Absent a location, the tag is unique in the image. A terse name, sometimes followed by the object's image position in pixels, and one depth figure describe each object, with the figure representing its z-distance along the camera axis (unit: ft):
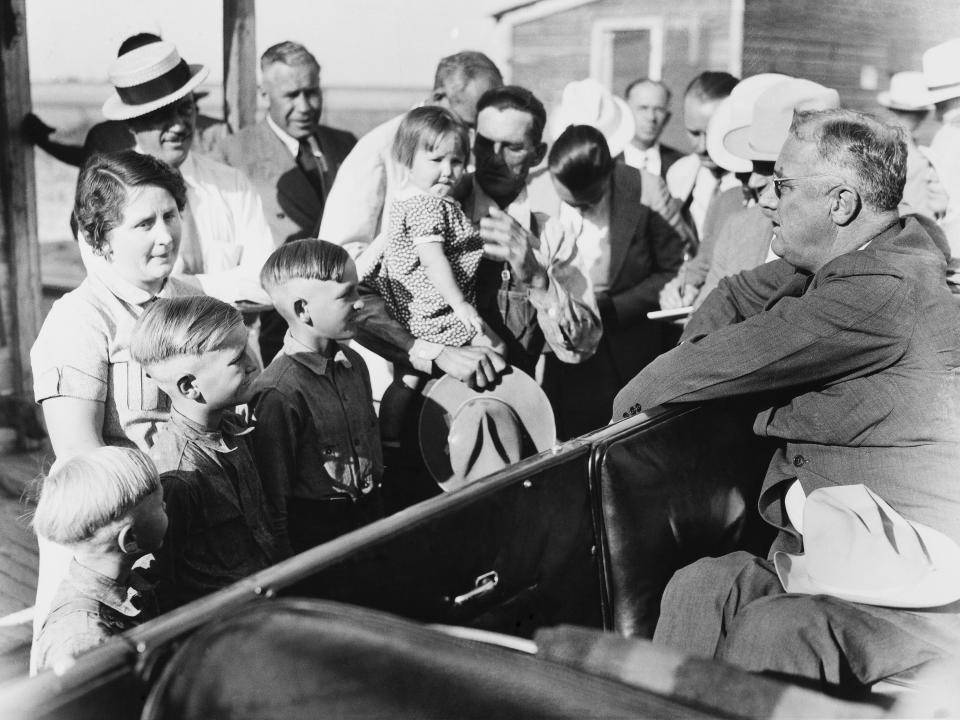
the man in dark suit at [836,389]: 7.28
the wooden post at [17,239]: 16.56
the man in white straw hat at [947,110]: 15.05
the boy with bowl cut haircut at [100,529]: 6.84
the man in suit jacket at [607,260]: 14.42
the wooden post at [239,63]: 18.65
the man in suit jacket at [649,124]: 21.43
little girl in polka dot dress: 11.86
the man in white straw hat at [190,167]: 12.03
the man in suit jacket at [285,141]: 15.87
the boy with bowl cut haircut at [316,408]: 9.66
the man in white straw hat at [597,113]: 20.66
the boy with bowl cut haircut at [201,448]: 8.04
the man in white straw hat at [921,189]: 15.17
